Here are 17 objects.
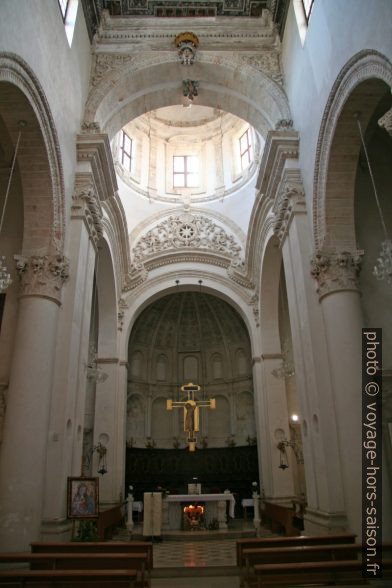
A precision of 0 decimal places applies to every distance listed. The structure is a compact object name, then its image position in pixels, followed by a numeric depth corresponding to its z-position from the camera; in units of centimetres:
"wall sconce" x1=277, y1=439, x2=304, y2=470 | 1574
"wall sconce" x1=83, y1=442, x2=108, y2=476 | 1584
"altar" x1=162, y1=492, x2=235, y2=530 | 1335
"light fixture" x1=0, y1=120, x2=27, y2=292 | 654
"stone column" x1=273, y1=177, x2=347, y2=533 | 827
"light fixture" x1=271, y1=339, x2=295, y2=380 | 1456
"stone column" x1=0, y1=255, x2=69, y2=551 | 766
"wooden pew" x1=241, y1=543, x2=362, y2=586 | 621
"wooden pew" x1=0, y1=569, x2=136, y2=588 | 544
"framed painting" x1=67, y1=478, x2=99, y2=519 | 815
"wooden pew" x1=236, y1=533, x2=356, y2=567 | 687
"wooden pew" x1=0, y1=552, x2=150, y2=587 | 606
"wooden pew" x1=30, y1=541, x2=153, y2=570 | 680
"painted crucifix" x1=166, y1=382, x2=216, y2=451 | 1574
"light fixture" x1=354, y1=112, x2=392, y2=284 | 623
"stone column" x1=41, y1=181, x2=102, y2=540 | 820
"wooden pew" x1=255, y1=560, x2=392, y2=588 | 548
